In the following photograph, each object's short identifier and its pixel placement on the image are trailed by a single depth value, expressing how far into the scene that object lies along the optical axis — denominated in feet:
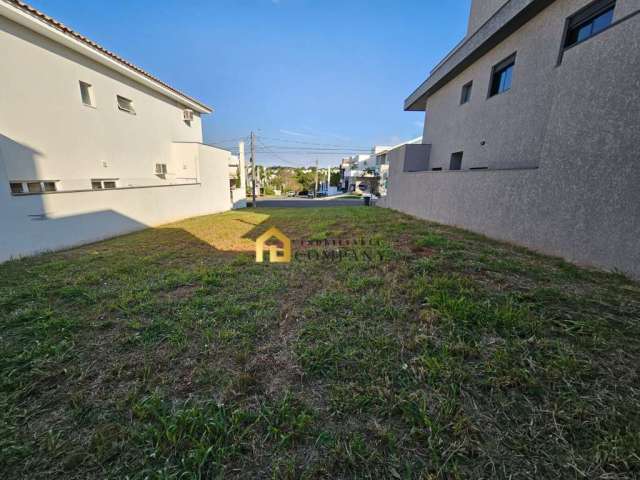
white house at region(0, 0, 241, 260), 16.65
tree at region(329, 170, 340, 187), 145.79
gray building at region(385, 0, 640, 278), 10.02
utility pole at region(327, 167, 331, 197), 136.71
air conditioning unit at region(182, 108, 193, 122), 38.68
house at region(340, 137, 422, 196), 96.89
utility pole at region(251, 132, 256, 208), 63.57
